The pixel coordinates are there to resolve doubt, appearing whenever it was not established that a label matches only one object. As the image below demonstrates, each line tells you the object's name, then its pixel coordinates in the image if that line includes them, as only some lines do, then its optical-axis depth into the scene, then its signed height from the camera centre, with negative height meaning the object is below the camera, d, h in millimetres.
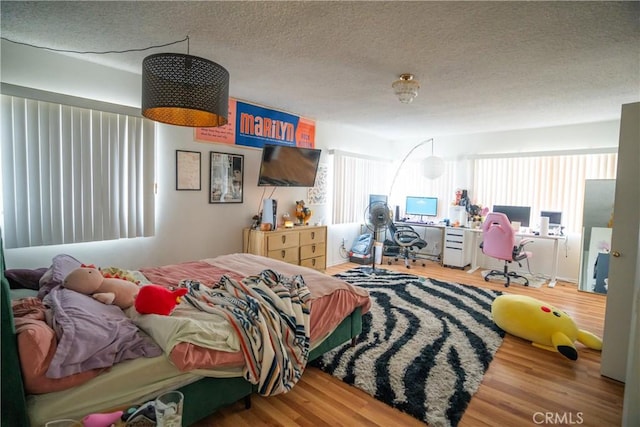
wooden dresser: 4055 -704
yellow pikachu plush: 2674 -1113
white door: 2260 -331
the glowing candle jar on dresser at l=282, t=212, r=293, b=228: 4512 -403
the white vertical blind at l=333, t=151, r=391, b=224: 5629 +239
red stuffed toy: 1729 -618
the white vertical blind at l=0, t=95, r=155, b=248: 2511 +112
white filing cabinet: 5527 -863
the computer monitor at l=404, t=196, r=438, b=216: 6133 -171
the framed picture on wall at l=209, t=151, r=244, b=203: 3842 +172
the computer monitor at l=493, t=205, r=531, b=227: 5123 -214
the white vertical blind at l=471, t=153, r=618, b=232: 4758 +336
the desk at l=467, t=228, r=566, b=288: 4688 -707
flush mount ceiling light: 2885 +1004
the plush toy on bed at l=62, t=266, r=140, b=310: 1805 -581
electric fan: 5000 -306
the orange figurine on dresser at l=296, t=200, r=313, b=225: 4828 -298
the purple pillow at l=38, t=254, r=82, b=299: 1913 -564
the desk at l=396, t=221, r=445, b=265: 5782 -752
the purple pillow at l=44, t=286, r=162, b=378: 1296 -669
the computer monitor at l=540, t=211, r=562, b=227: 4940 -261
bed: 1193 -864
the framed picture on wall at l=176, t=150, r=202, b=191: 3530 +224
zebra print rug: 2053 -1274
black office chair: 5559 -828
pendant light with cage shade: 1623 +558
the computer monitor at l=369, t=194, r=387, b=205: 6250 -43
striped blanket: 1733 -748
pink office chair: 4559 -620
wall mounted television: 4105 +369
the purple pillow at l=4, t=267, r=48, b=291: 2236 -664
